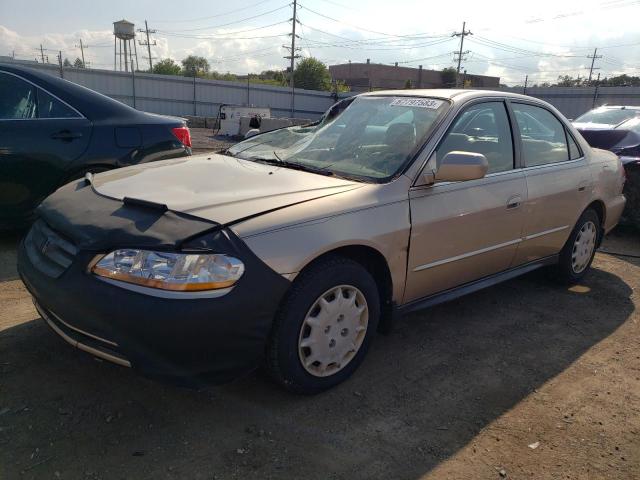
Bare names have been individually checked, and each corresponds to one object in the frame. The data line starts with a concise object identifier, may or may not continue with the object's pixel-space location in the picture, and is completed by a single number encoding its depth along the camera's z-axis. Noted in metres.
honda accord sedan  2.13
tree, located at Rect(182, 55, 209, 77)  91.69
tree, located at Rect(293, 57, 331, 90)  64.88
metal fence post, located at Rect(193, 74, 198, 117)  29.15
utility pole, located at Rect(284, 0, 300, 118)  50.50
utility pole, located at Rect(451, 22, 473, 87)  59.97
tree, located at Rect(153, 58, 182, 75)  71.71
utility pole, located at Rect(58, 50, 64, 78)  22.03
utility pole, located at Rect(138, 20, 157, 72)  70.50
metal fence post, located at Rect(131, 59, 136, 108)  26.23
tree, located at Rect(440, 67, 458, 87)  70.00
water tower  51.69
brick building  73.25
